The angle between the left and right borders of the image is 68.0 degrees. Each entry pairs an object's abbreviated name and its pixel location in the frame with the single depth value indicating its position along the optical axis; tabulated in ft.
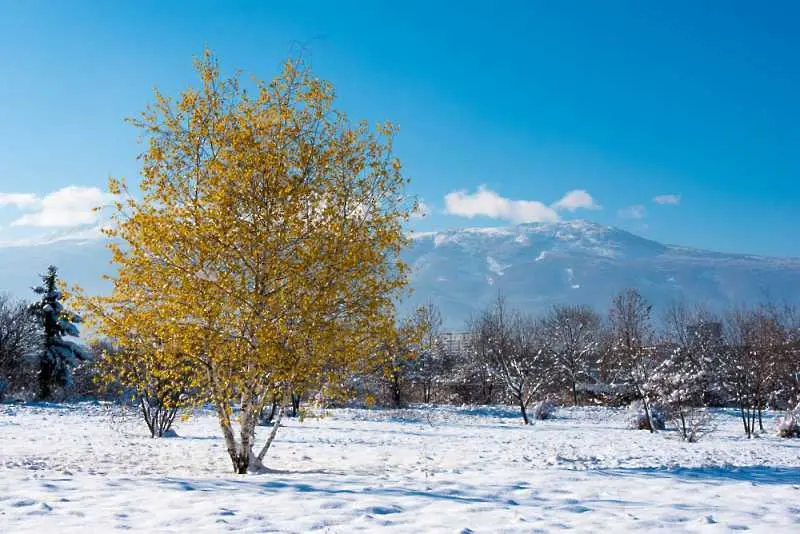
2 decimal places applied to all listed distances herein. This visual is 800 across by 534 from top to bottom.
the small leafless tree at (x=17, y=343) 128.67
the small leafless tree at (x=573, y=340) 159.33
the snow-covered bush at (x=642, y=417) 89.25
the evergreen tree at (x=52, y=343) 125.29
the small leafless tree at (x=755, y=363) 89.74
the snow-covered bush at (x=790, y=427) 81.41
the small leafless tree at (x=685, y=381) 74.33
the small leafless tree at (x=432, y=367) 148.97
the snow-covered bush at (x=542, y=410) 111.24
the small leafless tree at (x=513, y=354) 106.22
